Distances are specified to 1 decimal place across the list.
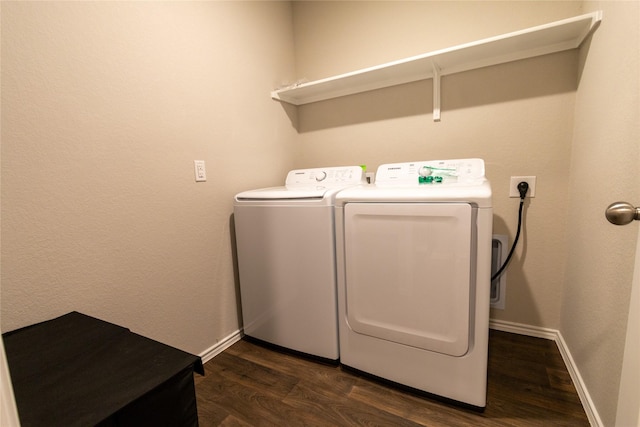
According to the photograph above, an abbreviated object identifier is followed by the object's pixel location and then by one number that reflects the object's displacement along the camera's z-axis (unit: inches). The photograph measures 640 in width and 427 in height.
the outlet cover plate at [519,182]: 64.0
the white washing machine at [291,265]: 57.4
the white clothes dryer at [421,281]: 44.4
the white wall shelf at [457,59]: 53.2
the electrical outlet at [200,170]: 61.0
